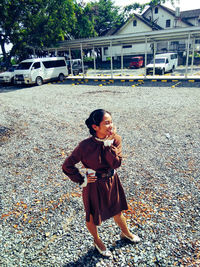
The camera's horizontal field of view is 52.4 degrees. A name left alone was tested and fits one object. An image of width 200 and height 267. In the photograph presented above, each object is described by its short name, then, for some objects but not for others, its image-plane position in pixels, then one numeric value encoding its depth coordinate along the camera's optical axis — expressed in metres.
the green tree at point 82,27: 30.56
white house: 35.56
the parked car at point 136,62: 29.30
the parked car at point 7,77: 18.06
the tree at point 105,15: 40.22
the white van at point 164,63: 20.38
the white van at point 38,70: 16.70
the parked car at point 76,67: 23.36
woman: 2.22
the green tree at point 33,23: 18.70
